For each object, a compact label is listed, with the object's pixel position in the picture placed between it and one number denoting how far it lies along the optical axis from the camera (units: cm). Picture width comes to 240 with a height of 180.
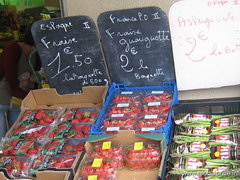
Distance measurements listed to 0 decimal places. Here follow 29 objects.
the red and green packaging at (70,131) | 305
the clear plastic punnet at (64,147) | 295
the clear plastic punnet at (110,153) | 271
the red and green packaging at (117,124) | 285
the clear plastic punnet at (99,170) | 259
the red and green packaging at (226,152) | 247
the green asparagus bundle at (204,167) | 238
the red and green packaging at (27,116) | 331
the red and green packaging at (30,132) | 315
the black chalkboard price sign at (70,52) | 321
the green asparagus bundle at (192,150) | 255
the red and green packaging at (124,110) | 299
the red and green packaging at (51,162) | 281
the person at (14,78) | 434
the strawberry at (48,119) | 328
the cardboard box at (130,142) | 261
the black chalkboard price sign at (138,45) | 300
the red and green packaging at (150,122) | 278
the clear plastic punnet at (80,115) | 320
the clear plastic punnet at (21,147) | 300
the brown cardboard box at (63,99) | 334
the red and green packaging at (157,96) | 307
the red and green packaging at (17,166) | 282
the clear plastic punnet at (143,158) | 263
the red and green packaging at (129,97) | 314
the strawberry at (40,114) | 331
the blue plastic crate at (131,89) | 275
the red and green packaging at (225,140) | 258
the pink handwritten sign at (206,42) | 283
